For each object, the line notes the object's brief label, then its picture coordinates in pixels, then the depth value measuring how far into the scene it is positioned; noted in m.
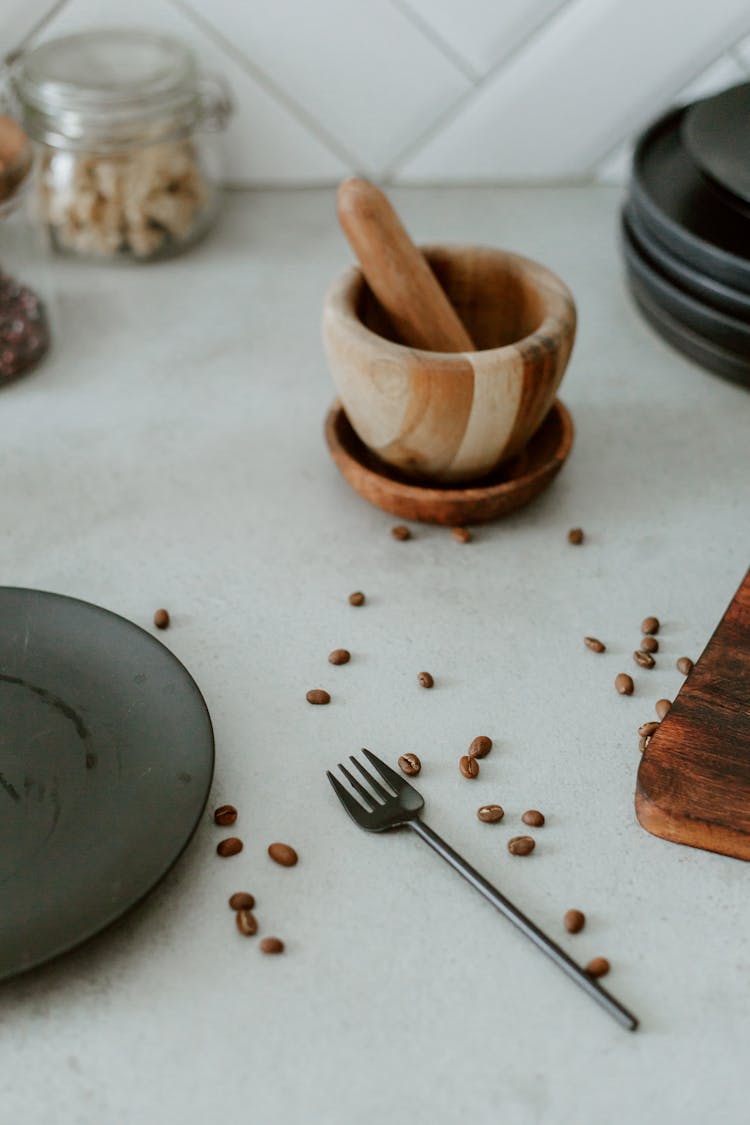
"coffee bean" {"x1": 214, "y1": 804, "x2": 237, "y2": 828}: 0.70
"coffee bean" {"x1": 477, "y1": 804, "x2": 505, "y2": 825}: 0.71
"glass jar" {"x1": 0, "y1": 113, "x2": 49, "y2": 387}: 1.01
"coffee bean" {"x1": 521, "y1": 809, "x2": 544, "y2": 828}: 0.71
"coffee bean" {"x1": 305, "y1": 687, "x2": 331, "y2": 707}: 0.78
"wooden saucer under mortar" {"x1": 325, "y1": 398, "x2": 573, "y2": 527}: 0.90
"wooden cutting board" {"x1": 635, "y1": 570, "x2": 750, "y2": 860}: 0.68
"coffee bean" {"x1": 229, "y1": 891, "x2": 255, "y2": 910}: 0.66
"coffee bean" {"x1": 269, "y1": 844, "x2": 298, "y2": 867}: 0.68
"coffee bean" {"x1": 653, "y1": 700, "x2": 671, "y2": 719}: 0.77
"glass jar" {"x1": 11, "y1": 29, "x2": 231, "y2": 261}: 1.16
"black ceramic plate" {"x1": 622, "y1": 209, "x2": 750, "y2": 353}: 1.01
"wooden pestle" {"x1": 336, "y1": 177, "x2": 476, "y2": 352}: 0.86
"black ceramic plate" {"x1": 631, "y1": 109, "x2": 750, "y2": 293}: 0.99
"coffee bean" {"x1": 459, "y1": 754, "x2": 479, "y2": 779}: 0.73
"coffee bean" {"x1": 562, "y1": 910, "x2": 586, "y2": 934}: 0.65
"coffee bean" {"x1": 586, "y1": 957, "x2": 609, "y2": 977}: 0.63
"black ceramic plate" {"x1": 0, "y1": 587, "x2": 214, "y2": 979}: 0.63
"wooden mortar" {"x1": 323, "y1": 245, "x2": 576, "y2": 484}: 0.82
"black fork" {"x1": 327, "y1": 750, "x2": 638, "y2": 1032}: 0.63
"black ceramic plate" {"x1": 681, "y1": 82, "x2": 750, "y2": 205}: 0.96
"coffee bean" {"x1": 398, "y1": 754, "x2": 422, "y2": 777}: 0.73
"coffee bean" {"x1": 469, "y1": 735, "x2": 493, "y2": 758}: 0.75
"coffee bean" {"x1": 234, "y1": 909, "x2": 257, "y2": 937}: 0.65
